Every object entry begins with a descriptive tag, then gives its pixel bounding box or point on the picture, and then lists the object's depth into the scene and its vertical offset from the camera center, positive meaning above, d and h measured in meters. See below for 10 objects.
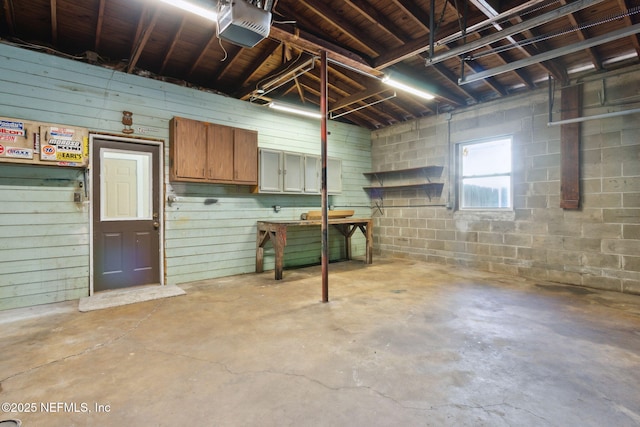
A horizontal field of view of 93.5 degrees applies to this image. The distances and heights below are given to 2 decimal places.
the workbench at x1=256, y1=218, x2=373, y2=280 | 4.79 -0.39
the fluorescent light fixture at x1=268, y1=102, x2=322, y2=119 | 5.17 +1.84
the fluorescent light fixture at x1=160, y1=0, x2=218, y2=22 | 2.69 +1.90
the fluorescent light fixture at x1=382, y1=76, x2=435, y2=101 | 4.48 +1.95
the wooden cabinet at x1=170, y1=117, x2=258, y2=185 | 4.39 +0.93
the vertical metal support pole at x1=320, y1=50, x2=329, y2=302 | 3.71 +0.35
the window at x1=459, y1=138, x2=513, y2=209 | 5.32 +0.71
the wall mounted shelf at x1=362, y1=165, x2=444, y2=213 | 6.17 +0.70
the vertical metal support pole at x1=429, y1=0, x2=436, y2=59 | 3.30 +2.12
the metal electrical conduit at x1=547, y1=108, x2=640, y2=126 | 3.88 +1.32
